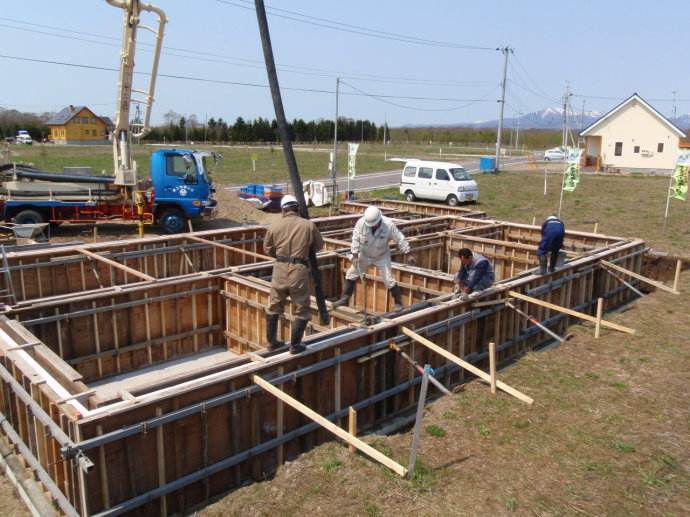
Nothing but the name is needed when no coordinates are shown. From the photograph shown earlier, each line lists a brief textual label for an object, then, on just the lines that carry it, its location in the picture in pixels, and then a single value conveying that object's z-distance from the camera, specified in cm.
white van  2631
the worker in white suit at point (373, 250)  854
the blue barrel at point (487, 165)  4131
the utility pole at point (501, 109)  3988
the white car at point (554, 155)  5853
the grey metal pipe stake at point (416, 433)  507
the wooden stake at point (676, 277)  1223
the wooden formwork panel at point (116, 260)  995
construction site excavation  527
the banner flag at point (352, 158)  2472
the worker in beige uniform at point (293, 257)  621
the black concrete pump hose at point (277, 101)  723
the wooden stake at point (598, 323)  941
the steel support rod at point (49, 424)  465
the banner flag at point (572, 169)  1902
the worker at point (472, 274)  842
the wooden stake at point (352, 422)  578
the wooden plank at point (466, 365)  687
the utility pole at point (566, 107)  4608
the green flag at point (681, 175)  1762
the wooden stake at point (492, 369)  693
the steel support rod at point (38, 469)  512
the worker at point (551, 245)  1012
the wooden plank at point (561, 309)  875
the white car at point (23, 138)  6145
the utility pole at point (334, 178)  2466
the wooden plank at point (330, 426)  509
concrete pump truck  1681
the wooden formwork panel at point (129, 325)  811
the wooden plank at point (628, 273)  1126
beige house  4422
